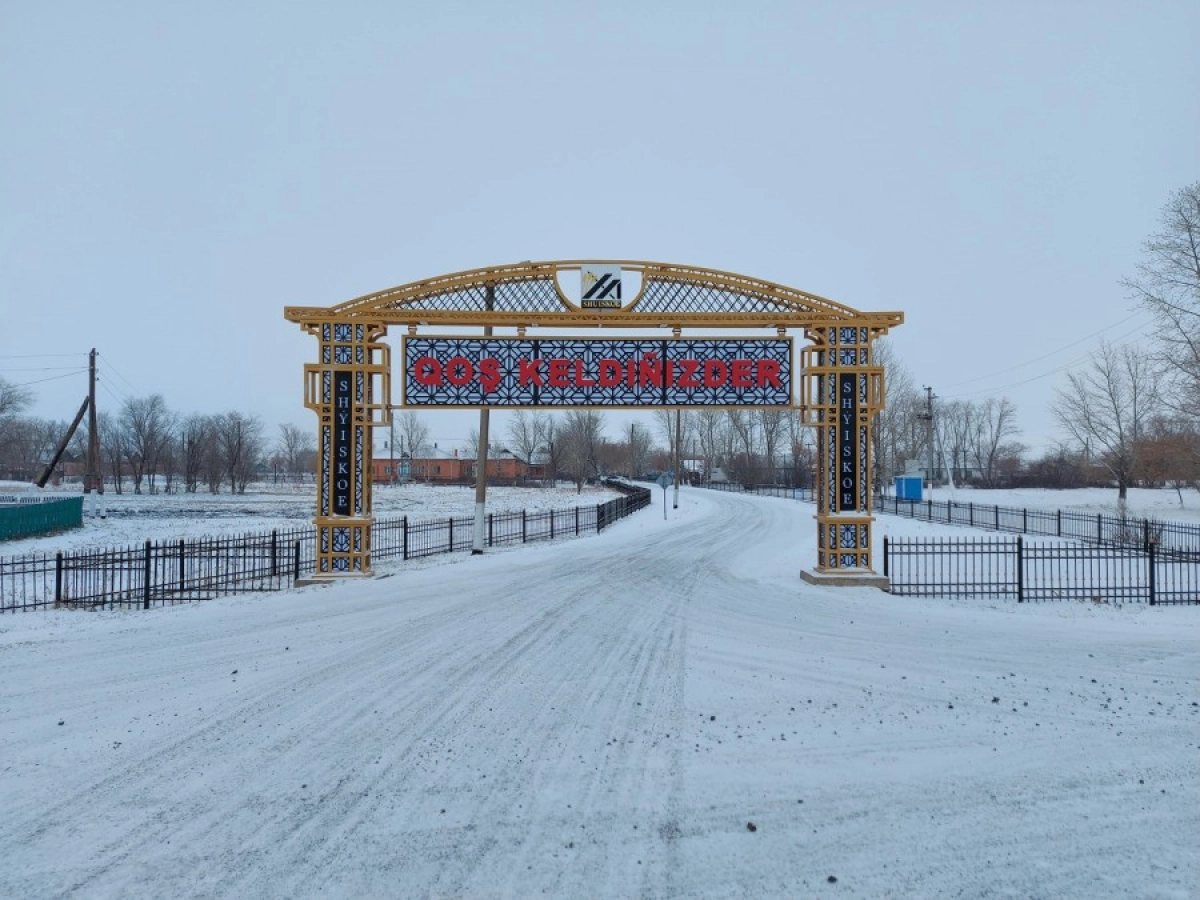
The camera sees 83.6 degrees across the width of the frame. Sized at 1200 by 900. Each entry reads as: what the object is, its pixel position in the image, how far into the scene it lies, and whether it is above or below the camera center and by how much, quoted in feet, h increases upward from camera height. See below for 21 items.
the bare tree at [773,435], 232.32 +10.18
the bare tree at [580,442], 206.59 +7.75
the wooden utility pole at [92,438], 114.11 +4.67
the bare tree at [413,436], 337.80 +15.07
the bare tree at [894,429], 145.18 +7.88
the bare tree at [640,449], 323.92 +7.05
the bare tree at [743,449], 237.66 +5.67
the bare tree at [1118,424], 126.62 +7.48
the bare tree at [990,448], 270.46 +5.75
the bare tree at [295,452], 383.51 +7.43
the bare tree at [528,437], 313.53 +12.60
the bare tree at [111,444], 233.55 +8.36
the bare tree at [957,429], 286.25 +14.45
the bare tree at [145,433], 239.30 +12.54
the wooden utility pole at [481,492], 57.67 -2.49
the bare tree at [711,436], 299.17 +12.28
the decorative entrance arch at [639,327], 41.52 +8.45
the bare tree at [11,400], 197.13 +19.48
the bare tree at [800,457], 196.54 +1.90
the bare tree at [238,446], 222.89 +7.06
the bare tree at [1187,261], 81.87 +24.39
